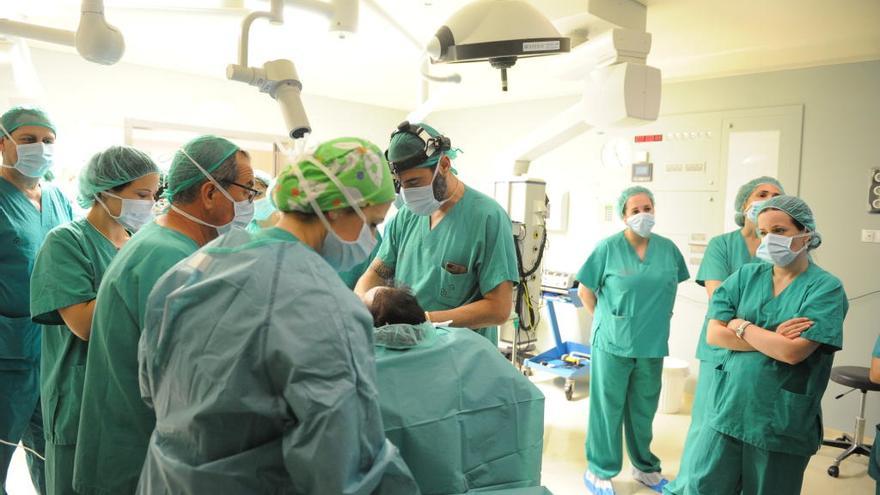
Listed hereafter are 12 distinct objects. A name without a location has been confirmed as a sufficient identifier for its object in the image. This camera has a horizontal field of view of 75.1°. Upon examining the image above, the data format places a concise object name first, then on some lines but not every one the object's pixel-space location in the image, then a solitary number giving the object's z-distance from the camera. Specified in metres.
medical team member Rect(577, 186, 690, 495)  2.85
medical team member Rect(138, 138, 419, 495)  0.79
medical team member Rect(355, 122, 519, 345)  1.80
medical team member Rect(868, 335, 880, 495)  1.94
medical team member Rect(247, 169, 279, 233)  2.34
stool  3.12
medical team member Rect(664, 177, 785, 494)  2.62
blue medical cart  4.25
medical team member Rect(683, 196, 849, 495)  1.80
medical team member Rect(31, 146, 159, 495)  1.44
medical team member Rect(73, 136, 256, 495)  1.20
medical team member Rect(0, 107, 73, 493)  1.95
